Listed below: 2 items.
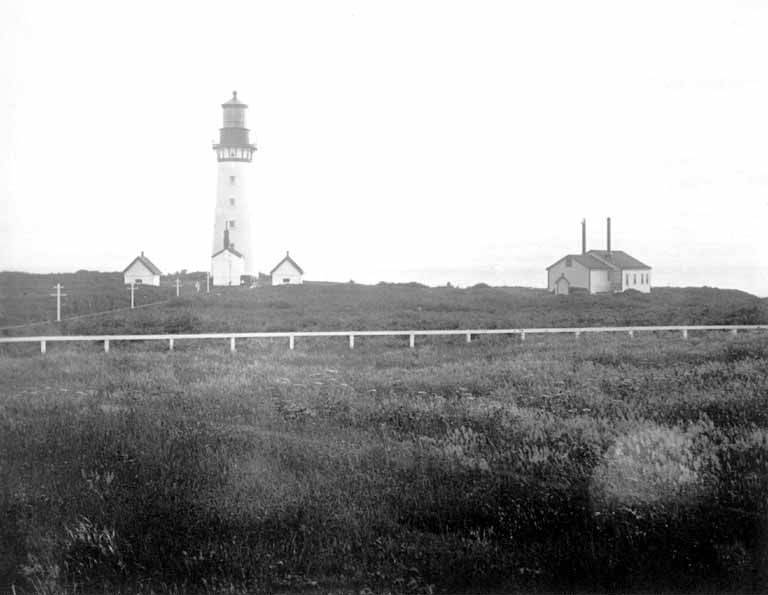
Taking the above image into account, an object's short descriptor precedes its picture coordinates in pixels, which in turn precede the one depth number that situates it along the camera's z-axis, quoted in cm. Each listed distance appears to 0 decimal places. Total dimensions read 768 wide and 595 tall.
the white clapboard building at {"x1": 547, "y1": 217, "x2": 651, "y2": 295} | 5175
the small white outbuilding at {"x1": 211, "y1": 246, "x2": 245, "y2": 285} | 2745
